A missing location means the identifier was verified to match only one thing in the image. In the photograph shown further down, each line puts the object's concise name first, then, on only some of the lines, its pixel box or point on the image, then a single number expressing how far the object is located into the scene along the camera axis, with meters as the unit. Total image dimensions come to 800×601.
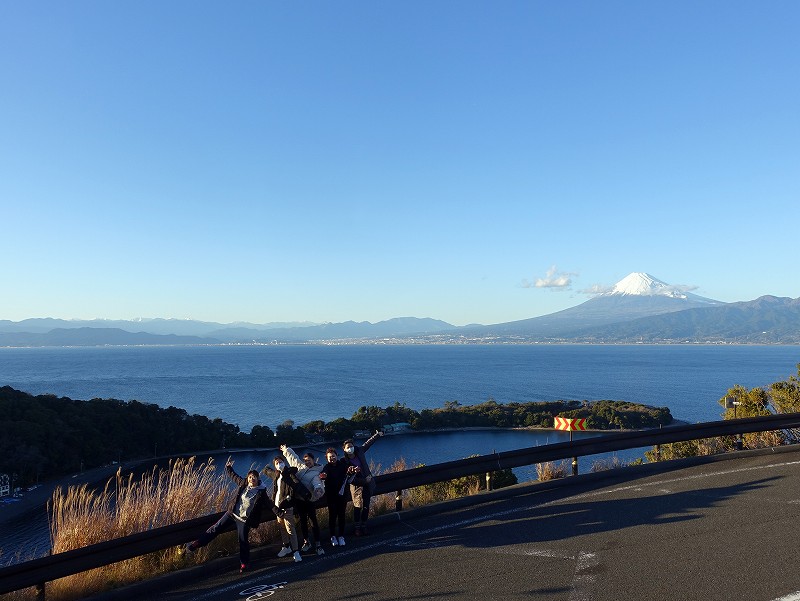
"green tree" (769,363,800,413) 16.47
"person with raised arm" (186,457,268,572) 6.34
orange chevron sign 10.64
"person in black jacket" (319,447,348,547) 7.19
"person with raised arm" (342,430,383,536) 7.45
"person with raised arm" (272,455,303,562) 6.61
